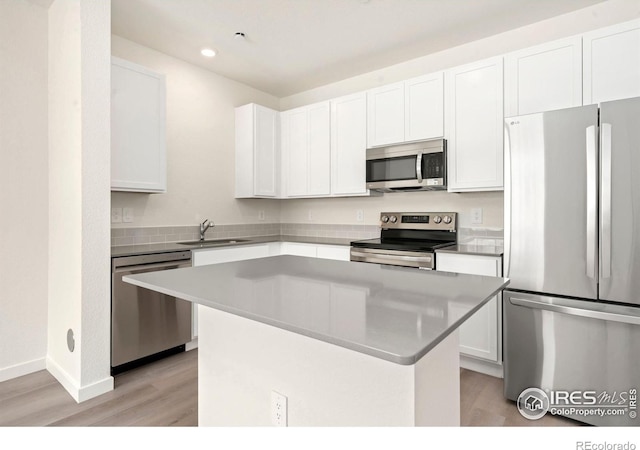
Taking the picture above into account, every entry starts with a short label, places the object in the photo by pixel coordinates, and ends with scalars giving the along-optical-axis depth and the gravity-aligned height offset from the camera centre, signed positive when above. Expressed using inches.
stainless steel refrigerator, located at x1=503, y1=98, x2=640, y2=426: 75.6 -8.0
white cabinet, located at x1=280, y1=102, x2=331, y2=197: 154.3 +31.6
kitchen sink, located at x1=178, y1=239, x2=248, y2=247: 132.1 -8.4
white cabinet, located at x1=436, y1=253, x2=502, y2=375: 101.7 -28.9
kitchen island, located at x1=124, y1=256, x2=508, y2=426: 35.9 -16.1
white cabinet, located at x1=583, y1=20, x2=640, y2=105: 90.1 +41.0
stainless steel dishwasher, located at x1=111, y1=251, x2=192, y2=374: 101.8 -29.6
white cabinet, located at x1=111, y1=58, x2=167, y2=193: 110.6 +30.0
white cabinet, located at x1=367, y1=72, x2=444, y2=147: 122.8 +40.0
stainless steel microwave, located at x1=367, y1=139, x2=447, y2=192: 121.0 +19.6
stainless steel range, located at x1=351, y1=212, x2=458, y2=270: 114.2 -7.2
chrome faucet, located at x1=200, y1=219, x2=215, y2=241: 149.9 -2.5
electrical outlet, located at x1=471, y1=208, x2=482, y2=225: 125.5 +2.0
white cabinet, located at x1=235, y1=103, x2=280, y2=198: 159.0 +31.9
